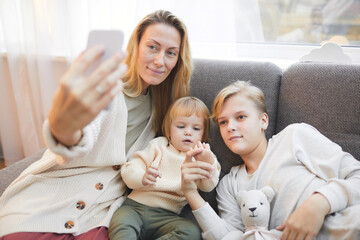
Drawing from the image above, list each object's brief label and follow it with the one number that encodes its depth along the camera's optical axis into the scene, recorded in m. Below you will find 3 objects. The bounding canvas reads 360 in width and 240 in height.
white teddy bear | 1.05
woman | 0.80
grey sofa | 1.30
